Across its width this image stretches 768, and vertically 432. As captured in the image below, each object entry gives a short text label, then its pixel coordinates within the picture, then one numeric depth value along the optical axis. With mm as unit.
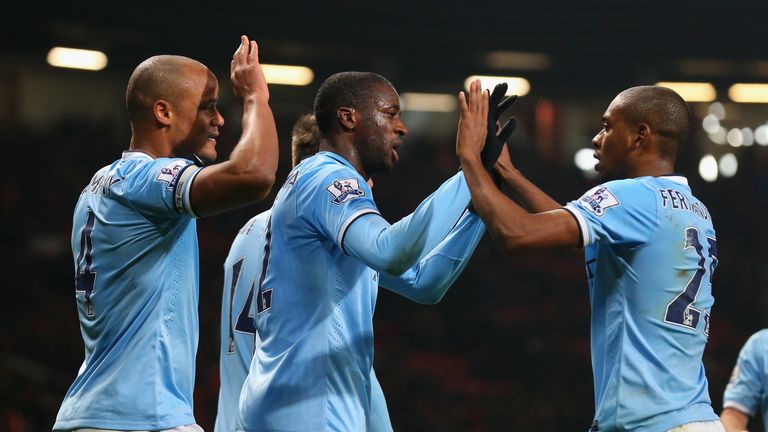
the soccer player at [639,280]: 6754
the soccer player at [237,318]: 9242
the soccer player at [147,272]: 6465
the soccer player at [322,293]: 6766
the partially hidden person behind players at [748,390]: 11523
